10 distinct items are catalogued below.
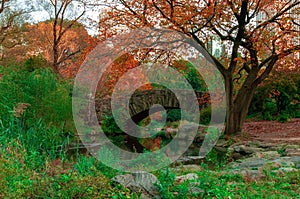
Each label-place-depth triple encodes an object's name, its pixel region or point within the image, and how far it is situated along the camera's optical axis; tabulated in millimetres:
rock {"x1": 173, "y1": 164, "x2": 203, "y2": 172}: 6516
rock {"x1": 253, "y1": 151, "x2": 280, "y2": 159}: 7884
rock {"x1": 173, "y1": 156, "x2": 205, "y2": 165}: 8453
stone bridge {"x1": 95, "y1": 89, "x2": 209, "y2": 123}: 13625
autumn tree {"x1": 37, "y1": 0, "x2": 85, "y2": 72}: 21766
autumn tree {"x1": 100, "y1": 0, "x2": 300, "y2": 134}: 9548
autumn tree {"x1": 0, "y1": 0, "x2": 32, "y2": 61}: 21484
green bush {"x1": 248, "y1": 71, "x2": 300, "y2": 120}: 15461
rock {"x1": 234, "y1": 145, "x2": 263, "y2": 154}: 9092
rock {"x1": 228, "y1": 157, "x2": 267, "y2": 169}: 6266
